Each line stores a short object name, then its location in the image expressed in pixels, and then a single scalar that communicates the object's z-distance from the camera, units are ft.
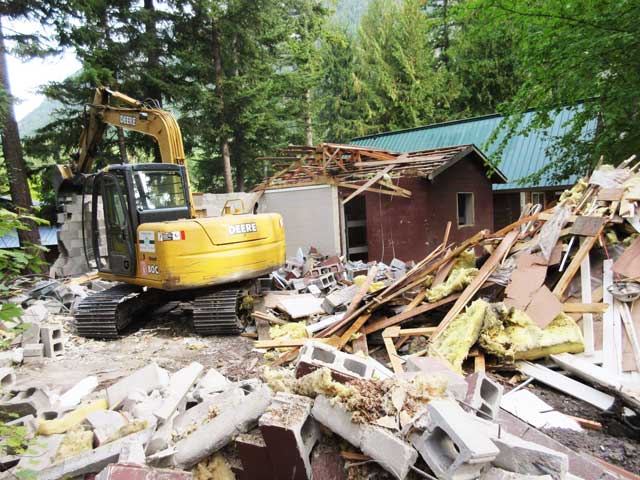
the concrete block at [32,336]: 20.95
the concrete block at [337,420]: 9.66
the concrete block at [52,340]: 20.47
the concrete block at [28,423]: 11.65
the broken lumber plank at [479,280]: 17.96
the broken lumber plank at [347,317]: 19.52
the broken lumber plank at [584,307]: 15.99
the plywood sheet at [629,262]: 16.12
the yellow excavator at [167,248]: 21.62
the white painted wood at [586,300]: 15.85
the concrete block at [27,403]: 12.68
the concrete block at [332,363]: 12.16
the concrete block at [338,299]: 23.25
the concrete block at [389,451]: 8.93
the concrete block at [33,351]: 20.10
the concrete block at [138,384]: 14.35
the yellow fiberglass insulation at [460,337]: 15.57
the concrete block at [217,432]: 10.58
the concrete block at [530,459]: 8.72
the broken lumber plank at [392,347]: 16.29
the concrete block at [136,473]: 8.59
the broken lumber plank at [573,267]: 17.81
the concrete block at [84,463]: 9.61
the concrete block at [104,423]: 11.44
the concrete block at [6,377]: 15.79
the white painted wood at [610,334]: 14.43
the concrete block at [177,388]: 12.30
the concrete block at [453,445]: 8.13
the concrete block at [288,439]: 9.43
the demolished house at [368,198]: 40.06
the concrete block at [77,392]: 14.55
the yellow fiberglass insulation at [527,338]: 15.57
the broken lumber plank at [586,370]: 13.58
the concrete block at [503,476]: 8.25
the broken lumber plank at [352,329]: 18.79
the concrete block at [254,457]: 9.99
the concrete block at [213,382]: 14.55
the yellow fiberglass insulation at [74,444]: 10.79
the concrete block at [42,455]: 10.05
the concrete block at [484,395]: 11.30
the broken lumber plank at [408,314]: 19.26
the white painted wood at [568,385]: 13.33
